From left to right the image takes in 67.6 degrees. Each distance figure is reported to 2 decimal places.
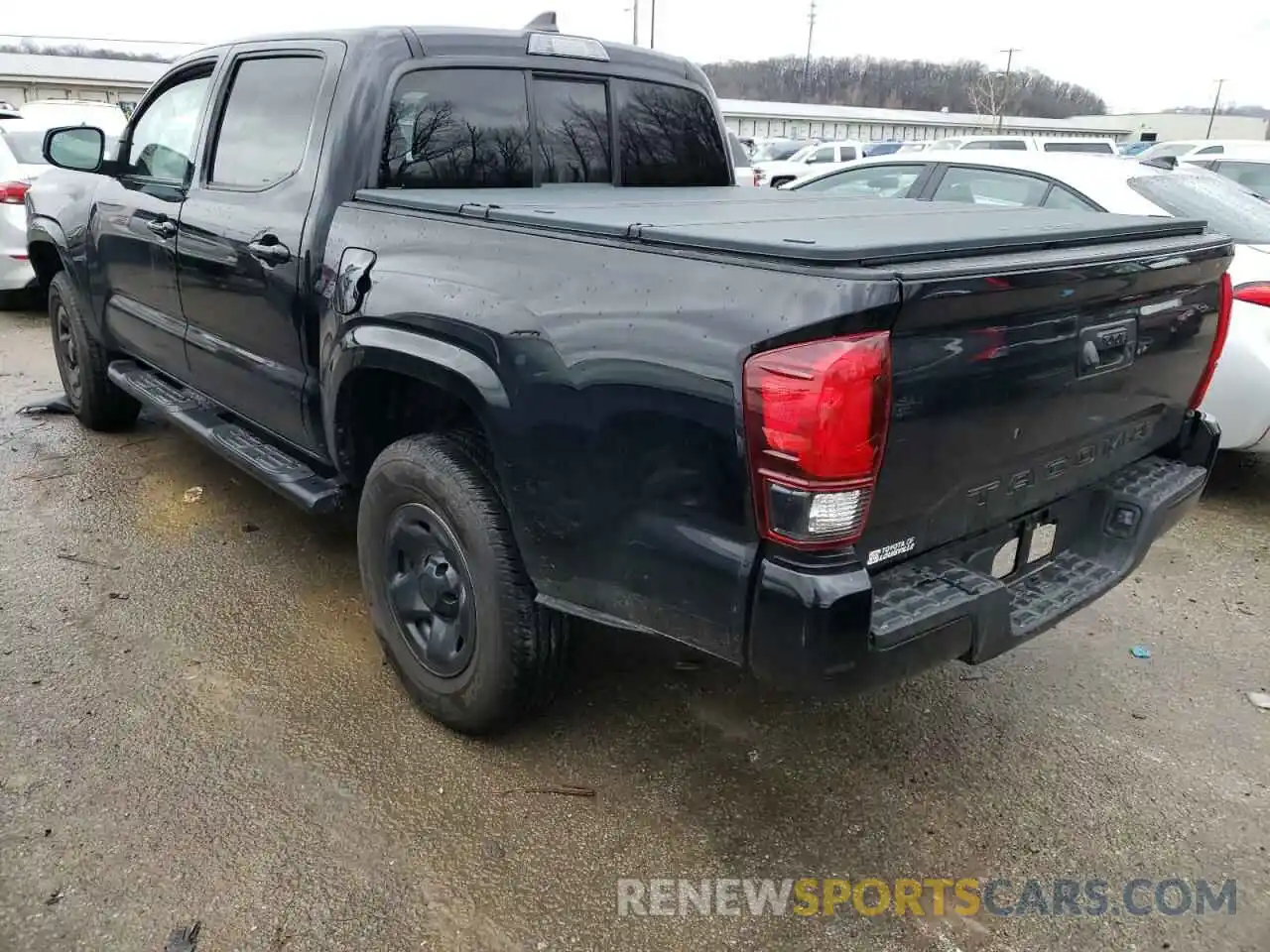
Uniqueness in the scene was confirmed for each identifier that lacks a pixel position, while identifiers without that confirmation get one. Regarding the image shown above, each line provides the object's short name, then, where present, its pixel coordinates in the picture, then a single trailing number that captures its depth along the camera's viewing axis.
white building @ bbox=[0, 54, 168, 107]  39.41
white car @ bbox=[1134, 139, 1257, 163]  14.76
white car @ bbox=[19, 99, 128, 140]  10.29
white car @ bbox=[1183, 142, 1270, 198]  9.70
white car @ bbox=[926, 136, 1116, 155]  19.20
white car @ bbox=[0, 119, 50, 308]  8.23
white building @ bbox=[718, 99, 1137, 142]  58.69
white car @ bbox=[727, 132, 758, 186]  15.29
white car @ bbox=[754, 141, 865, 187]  21.28
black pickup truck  1.92
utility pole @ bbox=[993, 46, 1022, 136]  69.14
